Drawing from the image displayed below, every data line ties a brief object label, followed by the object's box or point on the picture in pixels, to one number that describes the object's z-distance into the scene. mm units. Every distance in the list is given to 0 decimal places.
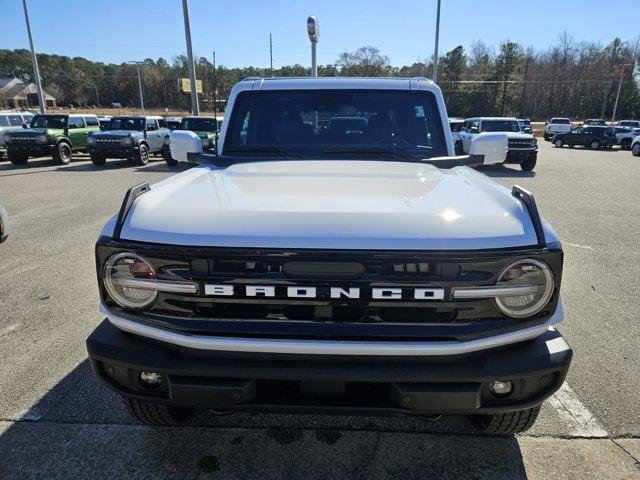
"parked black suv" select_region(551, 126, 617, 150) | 31016
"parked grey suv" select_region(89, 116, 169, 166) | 17141
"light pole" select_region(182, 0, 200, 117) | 18453
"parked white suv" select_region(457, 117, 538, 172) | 16859
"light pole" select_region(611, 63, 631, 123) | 69062
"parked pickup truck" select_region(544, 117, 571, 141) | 39750
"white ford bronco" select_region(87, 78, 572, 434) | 1795
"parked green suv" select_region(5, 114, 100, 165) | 16875
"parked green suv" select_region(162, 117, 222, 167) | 17328
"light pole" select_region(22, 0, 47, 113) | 25066
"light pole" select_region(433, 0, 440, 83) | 22242
